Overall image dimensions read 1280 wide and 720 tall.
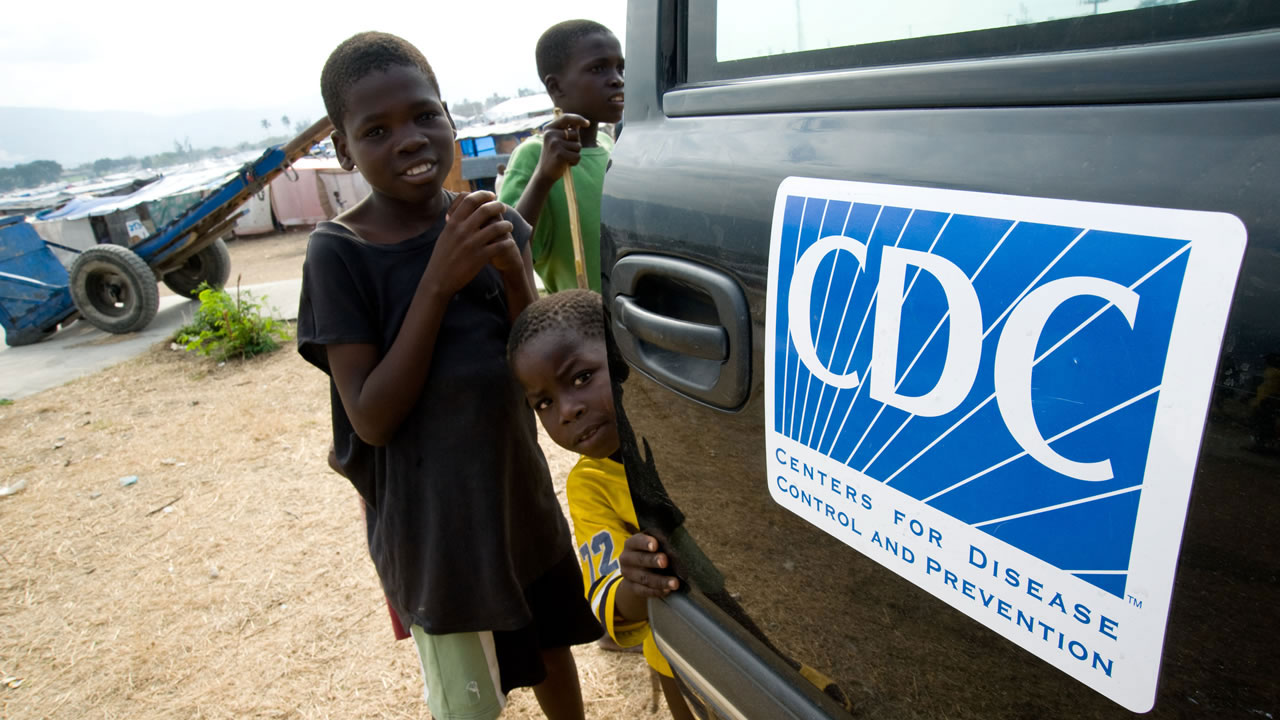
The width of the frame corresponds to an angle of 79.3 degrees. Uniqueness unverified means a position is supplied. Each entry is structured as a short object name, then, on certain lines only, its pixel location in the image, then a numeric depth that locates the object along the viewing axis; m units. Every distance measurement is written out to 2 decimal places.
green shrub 6.42
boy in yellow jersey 1.40
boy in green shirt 2.34
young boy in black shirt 1.38
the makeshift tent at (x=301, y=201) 16.52
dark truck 0.57
